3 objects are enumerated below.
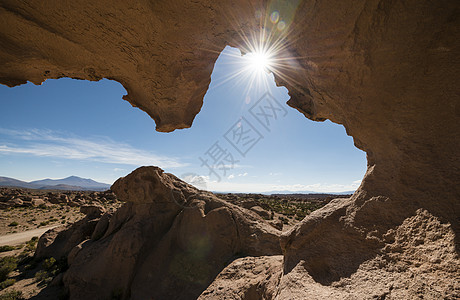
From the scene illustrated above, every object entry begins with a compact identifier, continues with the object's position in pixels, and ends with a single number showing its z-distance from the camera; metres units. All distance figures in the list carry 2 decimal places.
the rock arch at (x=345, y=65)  2.53
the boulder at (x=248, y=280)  3.93
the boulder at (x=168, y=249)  5.84
